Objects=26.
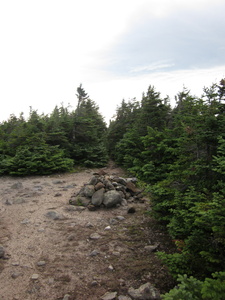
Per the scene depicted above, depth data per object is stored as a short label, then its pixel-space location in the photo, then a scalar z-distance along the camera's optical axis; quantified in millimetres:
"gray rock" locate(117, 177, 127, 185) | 11503
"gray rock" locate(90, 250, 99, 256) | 5818
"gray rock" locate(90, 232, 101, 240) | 6765
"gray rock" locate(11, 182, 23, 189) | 12827
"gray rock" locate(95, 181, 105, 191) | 10320
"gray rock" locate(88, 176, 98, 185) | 11040
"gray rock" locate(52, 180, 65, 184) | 14373
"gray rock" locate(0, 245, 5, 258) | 5709
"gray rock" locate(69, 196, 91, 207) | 9828
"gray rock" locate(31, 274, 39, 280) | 4844
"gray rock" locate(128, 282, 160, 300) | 4016
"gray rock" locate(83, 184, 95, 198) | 10258
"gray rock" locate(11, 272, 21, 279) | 4912
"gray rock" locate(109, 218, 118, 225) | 7979
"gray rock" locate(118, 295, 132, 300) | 4129
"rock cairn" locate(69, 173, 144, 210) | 9594
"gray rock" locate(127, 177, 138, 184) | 13164
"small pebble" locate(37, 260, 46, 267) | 5370
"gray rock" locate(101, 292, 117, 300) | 4174
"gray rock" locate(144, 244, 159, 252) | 5976
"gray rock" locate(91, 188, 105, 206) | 9523
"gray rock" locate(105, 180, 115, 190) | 10399
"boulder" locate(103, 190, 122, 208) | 9438
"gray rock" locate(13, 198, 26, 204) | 10227
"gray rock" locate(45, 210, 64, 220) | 8434
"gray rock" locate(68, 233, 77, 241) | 6723
